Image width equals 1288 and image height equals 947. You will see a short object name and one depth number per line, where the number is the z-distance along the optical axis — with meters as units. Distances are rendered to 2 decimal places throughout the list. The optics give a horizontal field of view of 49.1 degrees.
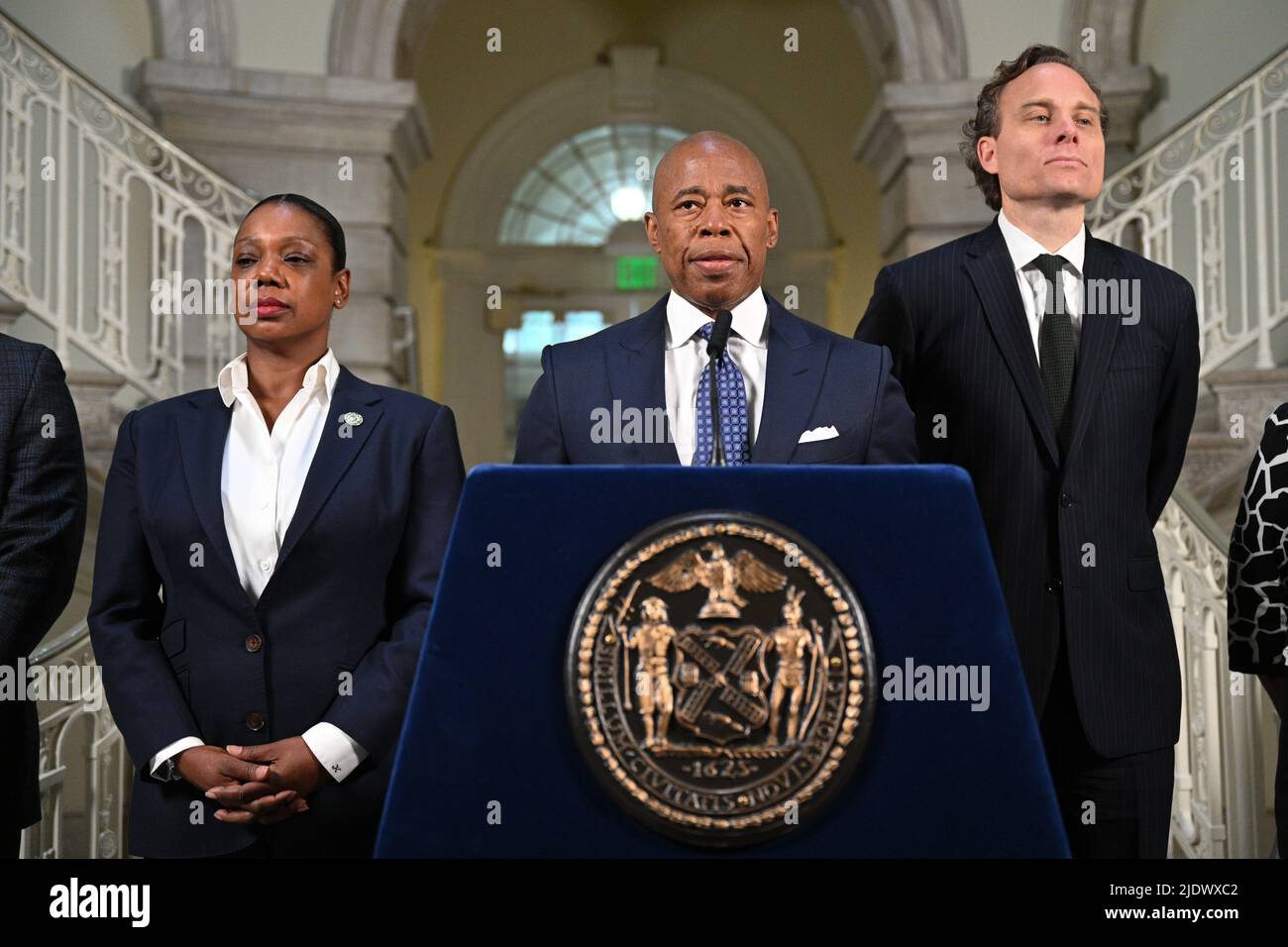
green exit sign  12.04
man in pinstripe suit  2.25
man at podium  2.04
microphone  1.86
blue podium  1.47
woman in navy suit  2.17
